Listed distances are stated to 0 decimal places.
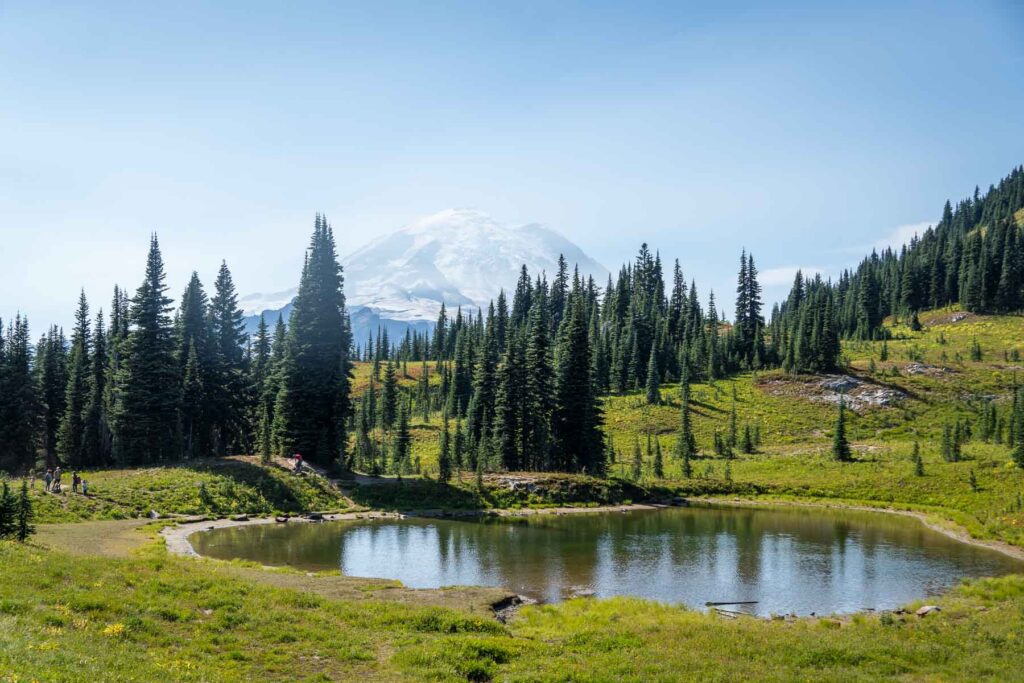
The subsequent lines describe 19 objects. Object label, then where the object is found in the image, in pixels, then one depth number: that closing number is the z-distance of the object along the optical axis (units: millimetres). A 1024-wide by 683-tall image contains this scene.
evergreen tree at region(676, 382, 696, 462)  85400
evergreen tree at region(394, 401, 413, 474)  86562
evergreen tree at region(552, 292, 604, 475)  72875
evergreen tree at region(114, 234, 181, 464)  64125
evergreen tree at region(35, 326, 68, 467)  85562
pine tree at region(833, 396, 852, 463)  79438
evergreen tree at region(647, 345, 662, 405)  116350
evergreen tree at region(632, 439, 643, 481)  73750
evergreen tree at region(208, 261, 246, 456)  71188
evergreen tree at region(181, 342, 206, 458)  68750
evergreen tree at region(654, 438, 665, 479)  78375
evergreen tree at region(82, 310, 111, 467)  74938
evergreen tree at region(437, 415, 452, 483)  63000
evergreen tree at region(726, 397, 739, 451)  91875
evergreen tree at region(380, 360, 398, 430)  130125
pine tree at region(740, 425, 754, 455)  90538
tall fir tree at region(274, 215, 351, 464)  64062
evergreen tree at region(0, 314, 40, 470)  82625
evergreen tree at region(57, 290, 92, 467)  76375
